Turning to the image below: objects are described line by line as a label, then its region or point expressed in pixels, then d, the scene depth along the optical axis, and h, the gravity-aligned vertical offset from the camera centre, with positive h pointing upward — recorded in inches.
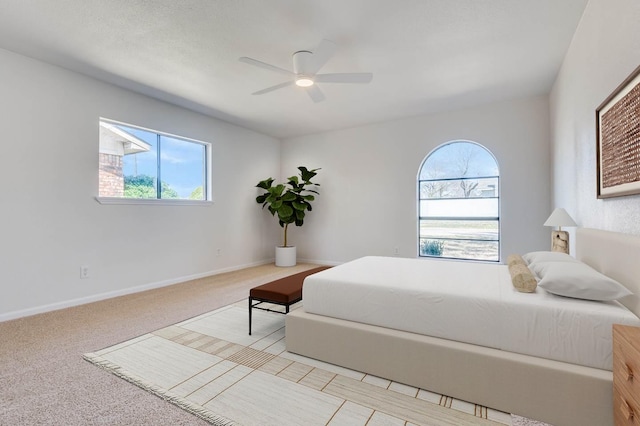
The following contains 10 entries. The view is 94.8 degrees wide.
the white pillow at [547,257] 82.9 -12.1
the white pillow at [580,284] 59.4 -14.2
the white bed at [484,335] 56.7 -28.4
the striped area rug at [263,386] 62.4 -42.6
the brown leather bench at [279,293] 96.0 -25.9
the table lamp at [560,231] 105.2 -5.7
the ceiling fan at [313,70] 103.6 +57.6
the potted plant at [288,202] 226.8 +10.6
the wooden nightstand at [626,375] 40.2 -23.7
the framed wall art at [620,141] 62.9 +18.7
